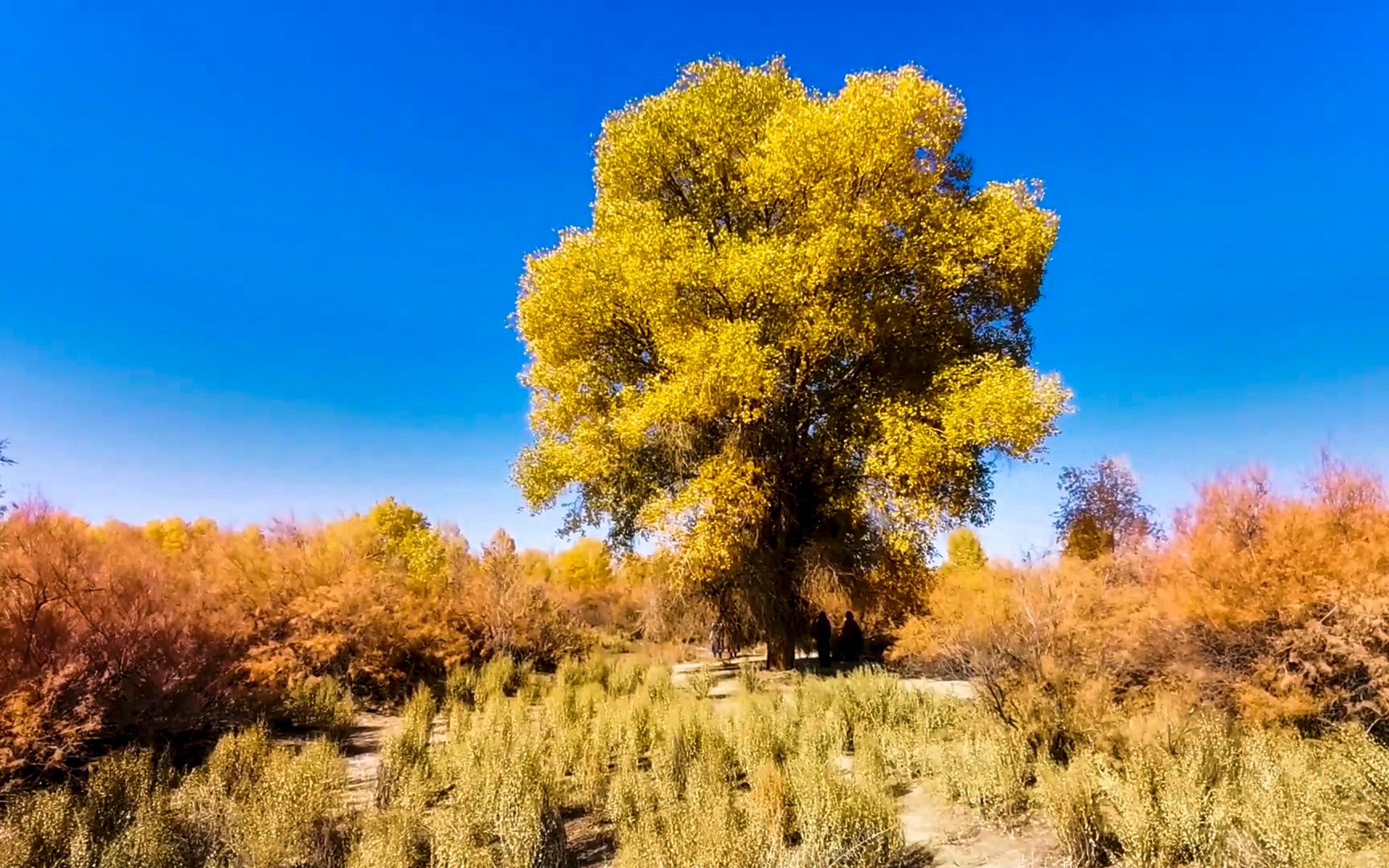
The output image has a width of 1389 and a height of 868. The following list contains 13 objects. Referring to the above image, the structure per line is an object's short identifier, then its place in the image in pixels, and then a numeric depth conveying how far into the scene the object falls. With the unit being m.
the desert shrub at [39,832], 4.38
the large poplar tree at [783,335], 11.16
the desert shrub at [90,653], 6.15
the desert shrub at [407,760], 5.88
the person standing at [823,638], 14.65
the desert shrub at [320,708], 9.47
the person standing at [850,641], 15.54
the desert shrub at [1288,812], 3.81
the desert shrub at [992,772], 5.41
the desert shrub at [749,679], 10.80
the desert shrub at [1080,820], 4.45
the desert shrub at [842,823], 4.27
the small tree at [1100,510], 17.33
